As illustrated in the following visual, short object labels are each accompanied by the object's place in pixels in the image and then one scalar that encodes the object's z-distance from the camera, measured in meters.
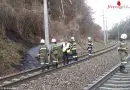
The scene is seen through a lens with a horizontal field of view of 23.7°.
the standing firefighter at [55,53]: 17.47
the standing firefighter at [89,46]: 25.62
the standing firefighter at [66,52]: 19.48
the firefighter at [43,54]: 16.30
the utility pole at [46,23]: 20.92
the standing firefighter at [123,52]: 13.79
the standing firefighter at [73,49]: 21.03
